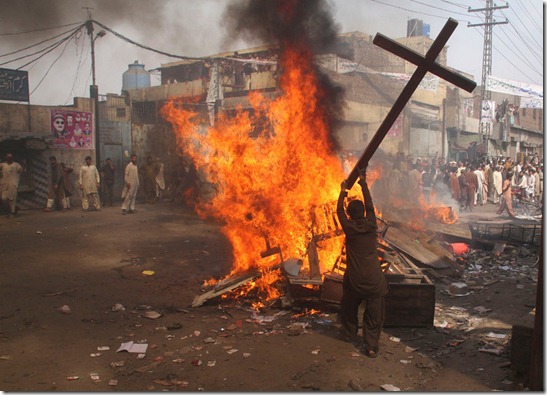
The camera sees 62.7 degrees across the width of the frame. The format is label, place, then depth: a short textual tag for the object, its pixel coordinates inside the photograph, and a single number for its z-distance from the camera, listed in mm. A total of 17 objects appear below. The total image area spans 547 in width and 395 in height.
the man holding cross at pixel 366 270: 5195
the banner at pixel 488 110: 30000
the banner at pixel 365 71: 29359
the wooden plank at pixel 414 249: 8695
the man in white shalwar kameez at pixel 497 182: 21614
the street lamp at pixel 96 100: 19703
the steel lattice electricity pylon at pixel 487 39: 30734
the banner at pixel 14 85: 18125
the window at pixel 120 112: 33156
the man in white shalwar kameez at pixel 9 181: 14516
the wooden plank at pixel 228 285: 6965
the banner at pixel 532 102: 33194
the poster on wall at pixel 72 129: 18391
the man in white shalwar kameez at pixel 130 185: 15828
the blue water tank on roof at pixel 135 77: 35625
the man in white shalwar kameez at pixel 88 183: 16500
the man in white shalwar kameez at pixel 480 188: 20444
